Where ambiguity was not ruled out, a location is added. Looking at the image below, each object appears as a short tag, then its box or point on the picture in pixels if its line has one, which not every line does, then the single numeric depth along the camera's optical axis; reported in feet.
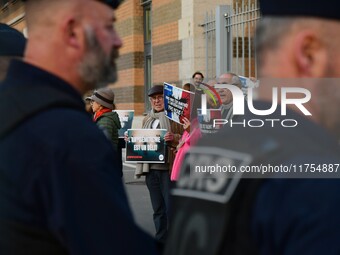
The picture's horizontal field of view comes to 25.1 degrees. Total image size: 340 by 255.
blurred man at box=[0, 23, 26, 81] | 10.70
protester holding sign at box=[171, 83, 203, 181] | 24.17
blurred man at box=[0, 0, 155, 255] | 6.31
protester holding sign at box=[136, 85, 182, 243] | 27.30
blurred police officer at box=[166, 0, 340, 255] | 4.81
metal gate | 40.34
